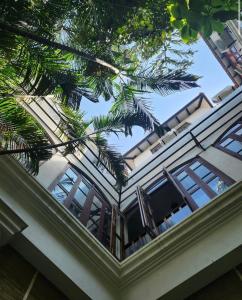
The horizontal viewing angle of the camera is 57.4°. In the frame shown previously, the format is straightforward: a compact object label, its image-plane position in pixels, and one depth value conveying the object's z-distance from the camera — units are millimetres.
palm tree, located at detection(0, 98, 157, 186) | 2330
